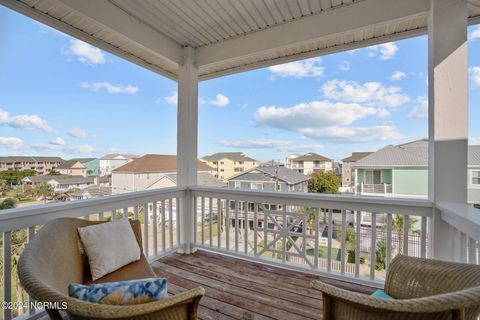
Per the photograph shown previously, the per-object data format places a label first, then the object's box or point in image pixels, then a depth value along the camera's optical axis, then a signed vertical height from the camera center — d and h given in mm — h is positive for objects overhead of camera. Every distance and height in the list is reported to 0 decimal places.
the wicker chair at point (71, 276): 677 -495
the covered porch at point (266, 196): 1877 -386
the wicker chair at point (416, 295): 711 -567
